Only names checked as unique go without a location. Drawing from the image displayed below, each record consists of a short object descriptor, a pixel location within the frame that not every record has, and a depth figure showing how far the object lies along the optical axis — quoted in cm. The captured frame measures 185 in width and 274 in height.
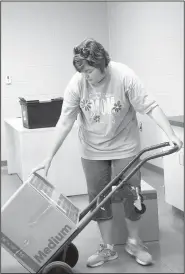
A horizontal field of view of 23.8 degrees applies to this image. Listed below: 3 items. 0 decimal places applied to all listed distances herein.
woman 226
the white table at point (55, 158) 393
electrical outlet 557
